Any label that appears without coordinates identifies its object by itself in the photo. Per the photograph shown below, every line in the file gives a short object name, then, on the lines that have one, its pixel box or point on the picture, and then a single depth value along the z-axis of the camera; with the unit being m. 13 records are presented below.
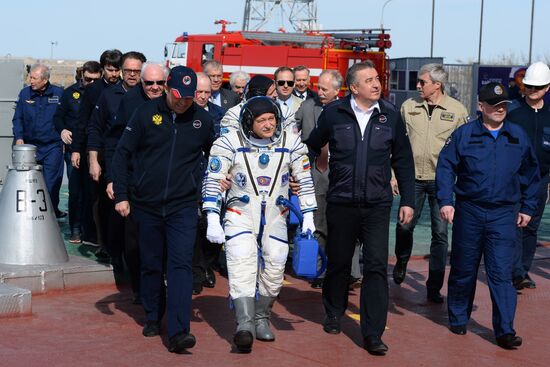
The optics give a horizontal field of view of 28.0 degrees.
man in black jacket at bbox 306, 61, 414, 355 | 7.59
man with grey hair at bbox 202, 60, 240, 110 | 10.89
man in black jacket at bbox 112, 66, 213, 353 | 7.29
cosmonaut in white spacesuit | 7.29
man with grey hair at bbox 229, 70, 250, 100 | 11.67
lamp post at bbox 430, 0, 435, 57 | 41.34
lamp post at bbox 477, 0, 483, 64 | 39.59
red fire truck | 33.59
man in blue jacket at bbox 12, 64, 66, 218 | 12.12
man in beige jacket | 9.41
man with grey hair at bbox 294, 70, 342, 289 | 9.50
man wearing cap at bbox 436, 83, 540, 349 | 7.82
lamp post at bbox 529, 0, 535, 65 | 39.38
